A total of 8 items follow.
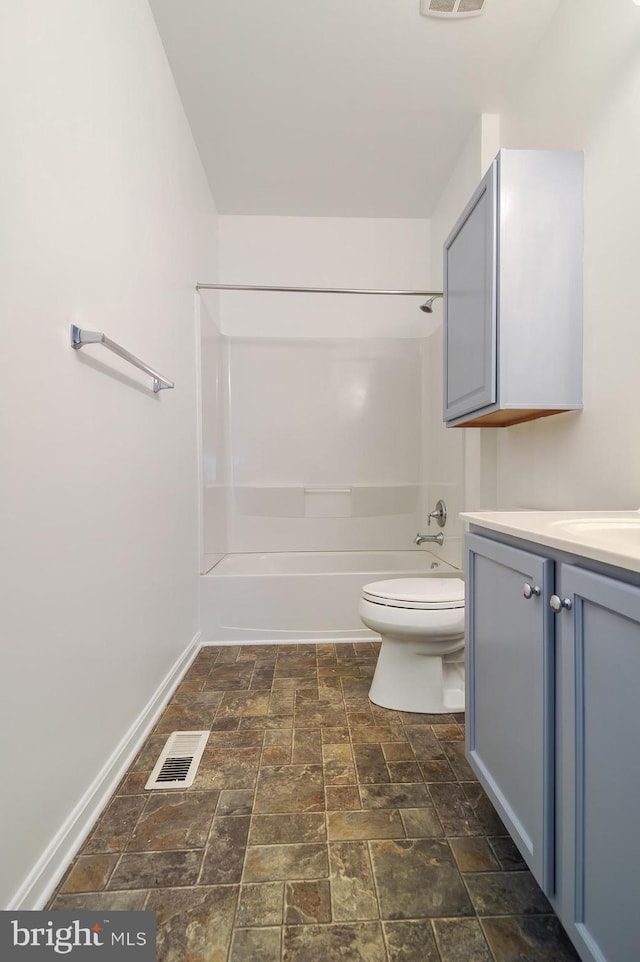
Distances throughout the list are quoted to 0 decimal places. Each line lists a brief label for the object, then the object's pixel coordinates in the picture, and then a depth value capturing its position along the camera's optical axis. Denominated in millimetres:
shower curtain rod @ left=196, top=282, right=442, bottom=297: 2504
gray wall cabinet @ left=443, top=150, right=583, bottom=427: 1527
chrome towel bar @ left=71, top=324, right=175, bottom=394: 1153
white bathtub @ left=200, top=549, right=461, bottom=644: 2545
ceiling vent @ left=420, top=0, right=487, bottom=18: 1683
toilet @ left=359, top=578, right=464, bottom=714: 1751
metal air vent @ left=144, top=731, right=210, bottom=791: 1387
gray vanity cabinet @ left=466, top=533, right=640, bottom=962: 655
